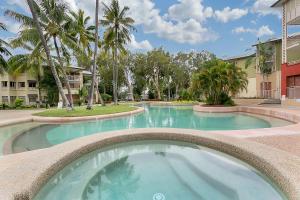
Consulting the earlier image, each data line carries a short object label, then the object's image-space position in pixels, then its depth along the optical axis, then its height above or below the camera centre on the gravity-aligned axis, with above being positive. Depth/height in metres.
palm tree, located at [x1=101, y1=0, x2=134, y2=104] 16.07 +7.94
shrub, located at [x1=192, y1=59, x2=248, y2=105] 13.60 +1.30
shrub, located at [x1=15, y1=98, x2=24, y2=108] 18.05 -0.52
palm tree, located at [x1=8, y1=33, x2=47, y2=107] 19.11 +4.48
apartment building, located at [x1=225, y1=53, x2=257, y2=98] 20.43 +3.10
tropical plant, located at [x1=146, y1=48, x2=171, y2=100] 26.03 +4.99
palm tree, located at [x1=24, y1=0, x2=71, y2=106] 8.64 +4.04
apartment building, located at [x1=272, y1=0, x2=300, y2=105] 12.85 +2.68
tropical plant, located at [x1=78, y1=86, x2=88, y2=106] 23.32 +0.57
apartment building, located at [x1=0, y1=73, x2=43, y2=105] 22.13 +1.65
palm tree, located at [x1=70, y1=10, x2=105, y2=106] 12.82 +6.06
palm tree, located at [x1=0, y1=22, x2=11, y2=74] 16.04 +5.21
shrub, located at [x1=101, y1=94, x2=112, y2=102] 25.89 +0.04
